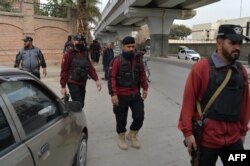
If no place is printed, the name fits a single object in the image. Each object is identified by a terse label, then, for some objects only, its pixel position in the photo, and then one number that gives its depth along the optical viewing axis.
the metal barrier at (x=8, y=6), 14.05
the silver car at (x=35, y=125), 1.36
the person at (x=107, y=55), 8.38
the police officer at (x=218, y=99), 1.62
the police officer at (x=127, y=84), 2.95
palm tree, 14.54
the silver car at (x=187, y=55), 23.80
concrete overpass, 20.71
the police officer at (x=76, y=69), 3.34
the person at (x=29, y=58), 4.54
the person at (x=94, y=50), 13.58
